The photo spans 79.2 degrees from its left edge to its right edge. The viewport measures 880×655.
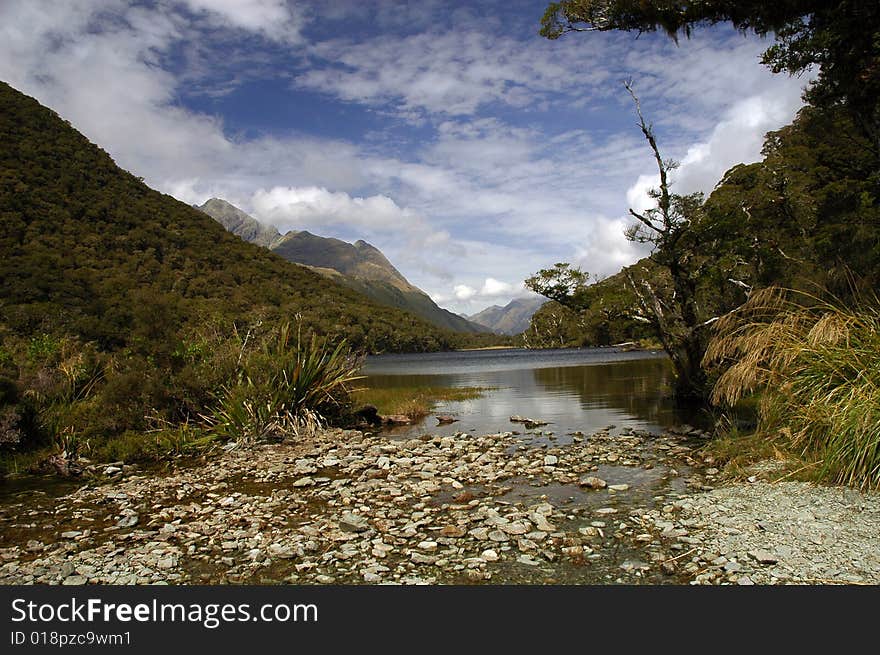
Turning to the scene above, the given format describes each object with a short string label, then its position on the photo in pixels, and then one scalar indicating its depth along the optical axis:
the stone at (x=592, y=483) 9.38
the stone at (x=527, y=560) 6.06
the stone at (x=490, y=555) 6.19
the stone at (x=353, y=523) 7.47
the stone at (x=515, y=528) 7.04
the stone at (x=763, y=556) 5.48
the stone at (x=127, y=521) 7.86
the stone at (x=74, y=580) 5.77
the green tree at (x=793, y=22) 10.89
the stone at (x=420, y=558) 6.14
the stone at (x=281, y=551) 6.49
